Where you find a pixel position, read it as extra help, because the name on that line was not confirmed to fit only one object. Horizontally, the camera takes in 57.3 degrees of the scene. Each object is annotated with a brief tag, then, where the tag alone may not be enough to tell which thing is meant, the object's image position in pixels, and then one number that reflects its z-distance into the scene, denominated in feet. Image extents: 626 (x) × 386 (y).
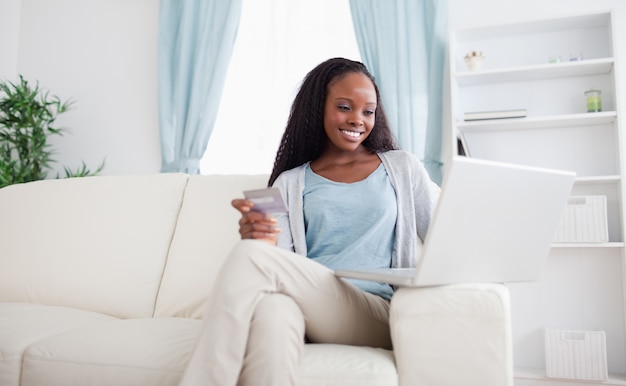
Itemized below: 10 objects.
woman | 3.57
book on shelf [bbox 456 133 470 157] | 9.46
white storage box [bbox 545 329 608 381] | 8.47
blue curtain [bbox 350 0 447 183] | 9.96
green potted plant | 11.24
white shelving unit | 9.16
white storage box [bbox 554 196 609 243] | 8.68
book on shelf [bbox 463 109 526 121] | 9.25
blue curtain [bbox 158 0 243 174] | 11.37
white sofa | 3.70
